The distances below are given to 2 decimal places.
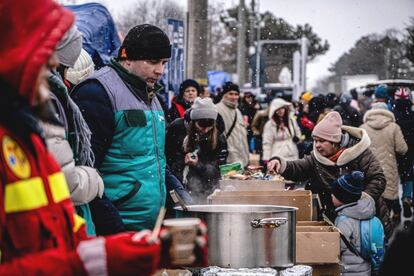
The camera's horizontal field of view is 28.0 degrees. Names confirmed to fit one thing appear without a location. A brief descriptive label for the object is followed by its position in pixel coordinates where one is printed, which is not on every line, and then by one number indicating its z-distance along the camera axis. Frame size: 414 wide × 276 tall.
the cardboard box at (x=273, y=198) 5.48
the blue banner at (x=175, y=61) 12.77
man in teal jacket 4.11
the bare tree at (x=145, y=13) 41.68
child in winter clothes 5.88
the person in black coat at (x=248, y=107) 18.10
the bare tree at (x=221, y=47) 59.00
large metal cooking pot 4.14
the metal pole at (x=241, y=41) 30.40
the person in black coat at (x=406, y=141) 11.23
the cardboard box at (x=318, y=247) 4.97
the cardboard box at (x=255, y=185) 6.79
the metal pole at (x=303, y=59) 32.47
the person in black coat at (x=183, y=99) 9.93
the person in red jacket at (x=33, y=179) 2.18
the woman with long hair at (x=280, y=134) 11.63
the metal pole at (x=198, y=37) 15.13
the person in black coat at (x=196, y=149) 7.84
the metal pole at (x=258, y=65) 25.99
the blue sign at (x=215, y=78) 29.14
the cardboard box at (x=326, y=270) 5.07
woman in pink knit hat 6.56
